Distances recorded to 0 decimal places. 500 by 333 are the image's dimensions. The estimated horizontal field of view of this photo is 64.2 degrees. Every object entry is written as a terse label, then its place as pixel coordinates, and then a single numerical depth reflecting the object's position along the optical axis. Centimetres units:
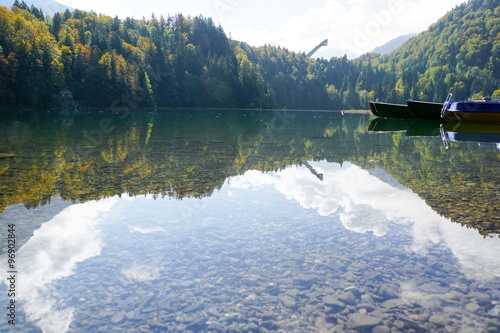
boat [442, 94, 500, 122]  3481
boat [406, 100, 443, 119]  4403
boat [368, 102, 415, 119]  5056
